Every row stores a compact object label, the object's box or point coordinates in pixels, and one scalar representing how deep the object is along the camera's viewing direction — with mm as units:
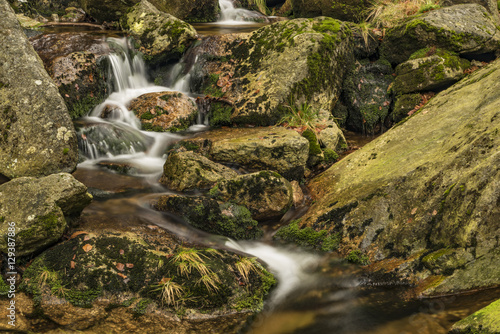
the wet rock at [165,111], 9484
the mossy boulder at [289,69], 9383
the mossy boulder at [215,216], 6137
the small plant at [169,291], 4551
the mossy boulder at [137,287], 4350
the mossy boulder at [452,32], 9711
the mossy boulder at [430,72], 9289
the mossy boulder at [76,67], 9484
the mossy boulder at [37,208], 4793
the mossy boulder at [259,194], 6562
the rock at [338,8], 12508
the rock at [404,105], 9430
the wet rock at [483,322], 3238
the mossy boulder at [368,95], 10172
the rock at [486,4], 11141
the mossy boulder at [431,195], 4383
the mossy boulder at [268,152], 7512
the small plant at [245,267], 5051
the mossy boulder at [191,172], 7078
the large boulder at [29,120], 6398
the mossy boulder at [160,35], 11234
